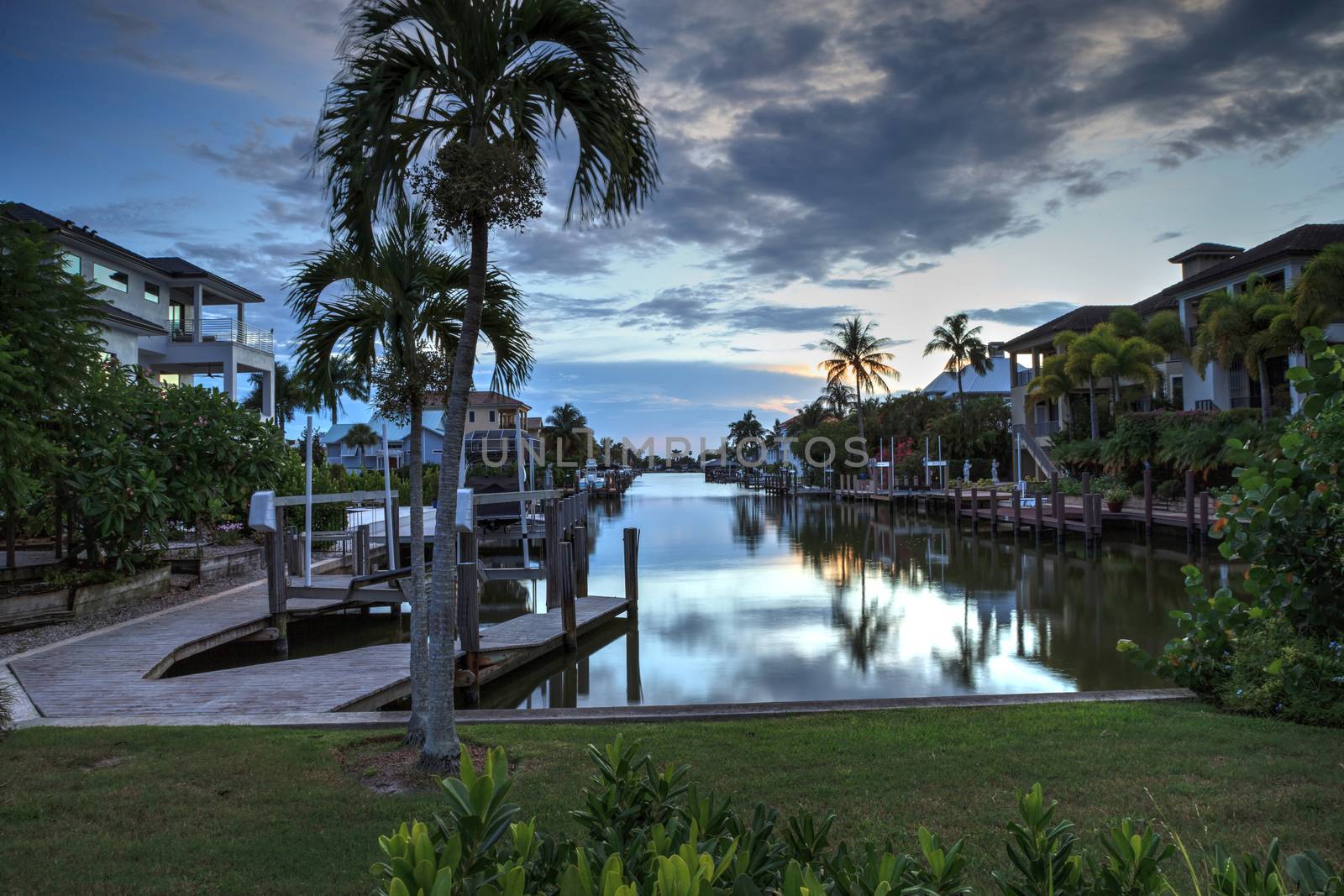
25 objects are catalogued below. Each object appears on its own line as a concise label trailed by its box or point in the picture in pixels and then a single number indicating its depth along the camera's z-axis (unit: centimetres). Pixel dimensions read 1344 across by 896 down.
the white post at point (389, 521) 1347
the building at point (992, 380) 7876
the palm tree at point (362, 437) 6912
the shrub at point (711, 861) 164
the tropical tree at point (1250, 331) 2711
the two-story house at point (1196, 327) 3300
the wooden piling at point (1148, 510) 2595
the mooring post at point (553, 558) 1415
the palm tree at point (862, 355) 6372
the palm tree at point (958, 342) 6419
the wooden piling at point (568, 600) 1315
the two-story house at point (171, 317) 2644
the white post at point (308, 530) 1283
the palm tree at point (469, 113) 547
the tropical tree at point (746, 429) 16138
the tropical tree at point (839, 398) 8344
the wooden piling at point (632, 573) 1635
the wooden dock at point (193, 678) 824
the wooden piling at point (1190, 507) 2347
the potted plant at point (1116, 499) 2994
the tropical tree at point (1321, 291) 2597
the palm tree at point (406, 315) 776
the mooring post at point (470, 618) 1025
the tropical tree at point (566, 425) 9575
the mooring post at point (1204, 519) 2275
